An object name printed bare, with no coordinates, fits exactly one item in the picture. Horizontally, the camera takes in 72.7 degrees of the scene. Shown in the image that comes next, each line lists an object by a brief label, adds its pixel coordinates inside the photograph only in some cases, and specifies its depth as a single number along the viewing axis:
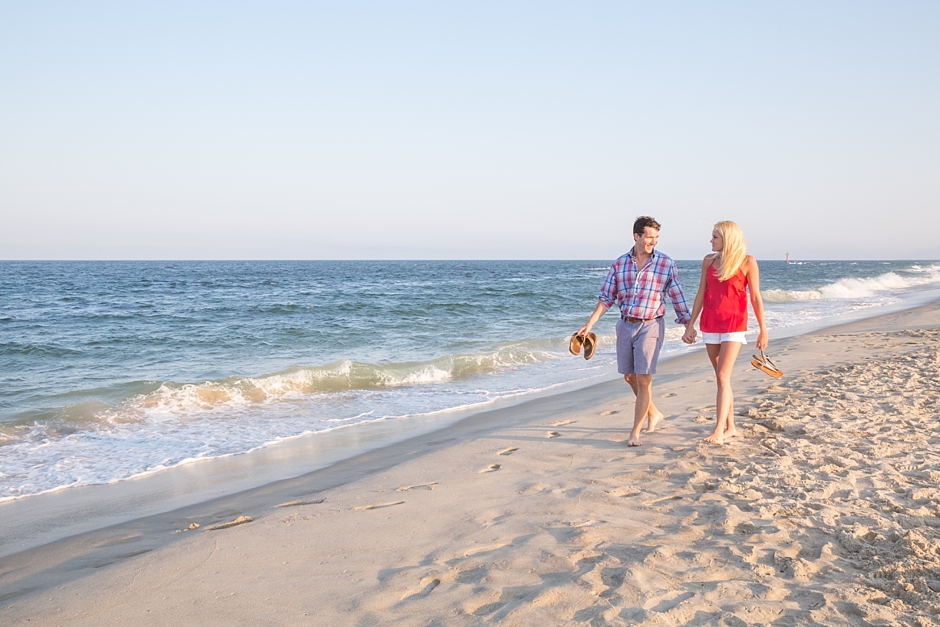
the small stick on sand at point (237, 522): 4.08
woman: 4.81
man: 5.00
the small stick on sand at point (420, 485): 4.54
